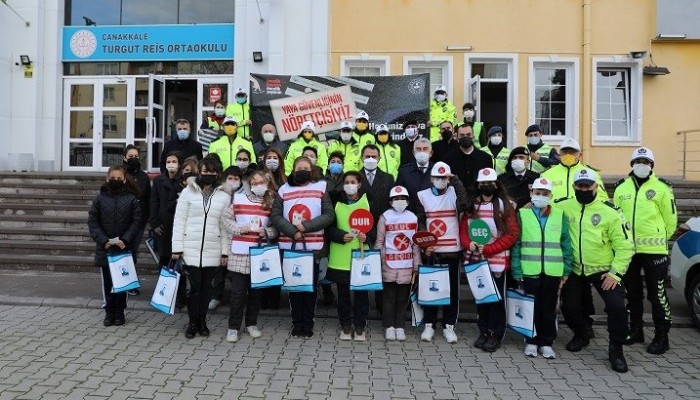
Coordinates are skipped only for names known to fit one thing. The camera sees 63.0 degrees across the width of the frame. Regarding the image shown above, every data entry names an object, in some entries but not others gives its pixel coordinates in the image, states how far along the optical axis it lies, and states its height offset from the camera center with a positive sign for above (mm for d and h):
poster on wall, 11531 +2128
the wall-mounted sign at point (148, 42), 15117 +4277
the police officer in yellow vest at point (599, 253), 5699 -467
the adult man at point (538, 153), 8180 +801
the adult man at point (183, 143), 9309 +973
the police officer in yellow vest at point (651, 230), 6160 -244
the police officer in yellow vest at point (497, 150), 8711 +898
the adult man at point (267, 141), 9719 +1076
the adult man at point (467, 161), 8062 +639
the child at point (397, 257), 6527 -603
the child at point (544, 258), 5945 -546
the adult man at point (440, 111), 11133 +1865
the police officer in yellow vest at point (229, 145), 8922 +905
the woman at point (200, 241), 6441 -439
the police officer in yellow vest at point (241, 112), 11156 +1801
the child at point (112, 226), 6949 -307
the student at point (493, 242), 6156 -395
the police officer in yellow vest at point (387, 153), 8703 +789
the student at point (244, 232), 6438 -334
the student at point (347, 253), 6523 -573
